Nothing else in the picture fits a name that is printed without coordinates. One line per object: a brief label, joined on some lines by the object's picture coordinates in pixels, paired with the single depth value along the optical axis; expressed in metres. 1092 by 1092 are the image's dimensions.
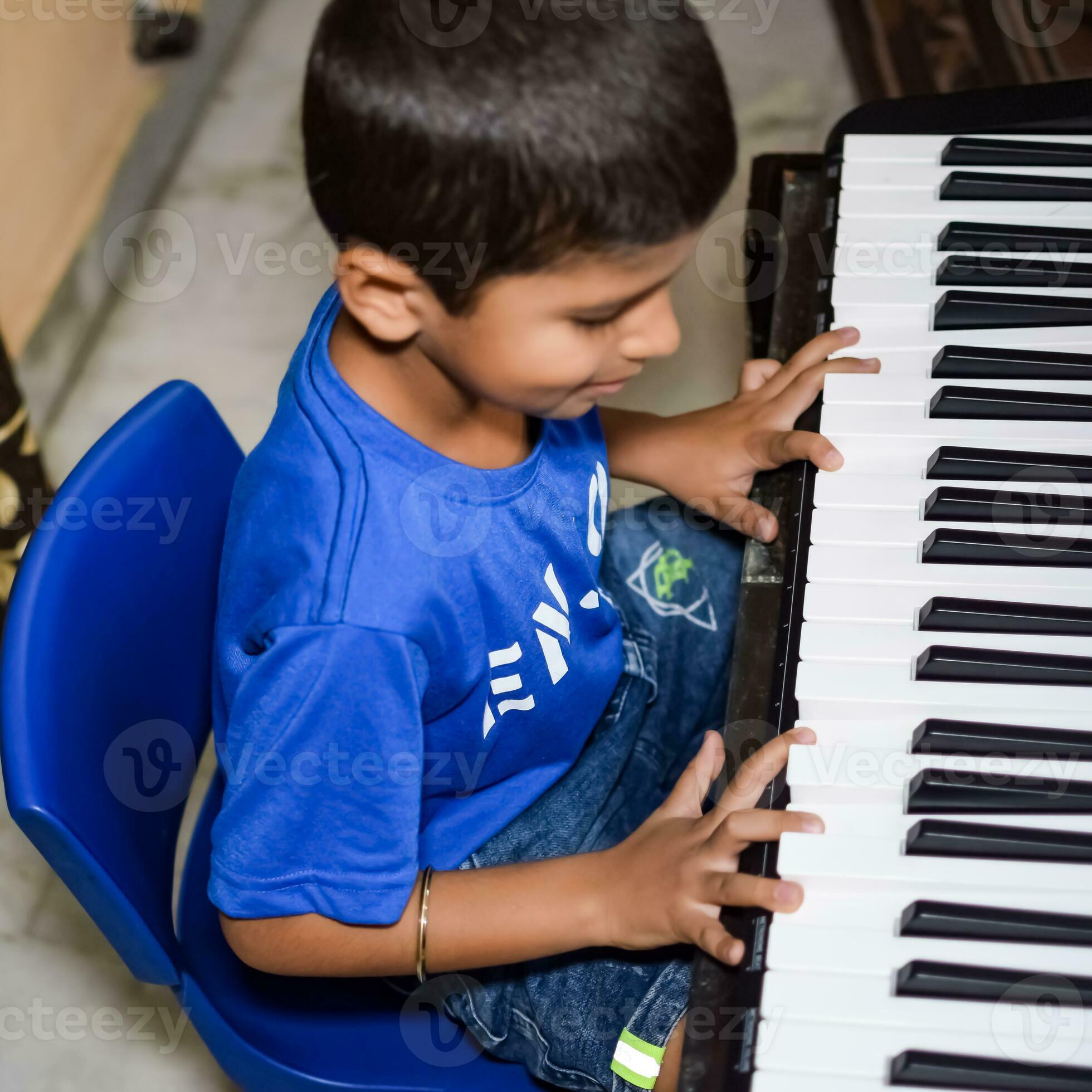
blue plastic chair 1.47
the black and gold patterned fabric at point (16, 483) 1.90
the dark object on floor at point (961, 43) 1.93
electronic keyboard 1.39
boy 1.37
